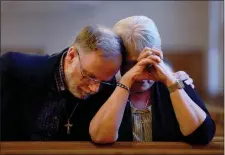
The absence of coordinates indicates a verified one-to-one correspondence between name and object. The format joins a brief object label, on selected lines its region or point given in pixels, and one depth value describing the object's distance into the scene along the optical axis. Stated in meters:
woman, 3.70
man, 3.74
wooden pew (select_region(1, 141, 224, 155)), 3.61
